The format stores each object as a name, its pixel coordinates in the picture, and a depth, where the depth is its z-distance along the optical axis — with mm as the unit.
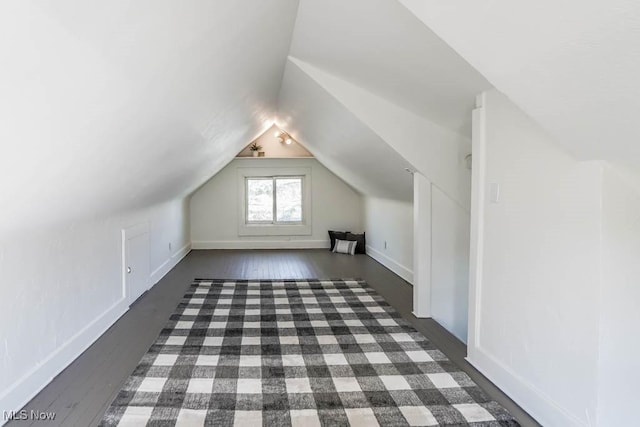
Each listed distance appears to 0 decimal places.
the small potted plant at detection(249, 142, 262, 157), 7086
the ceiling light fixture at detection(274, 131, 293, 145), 7046
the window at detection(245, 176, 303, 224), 7465
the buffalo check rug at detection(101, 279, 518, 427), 1924
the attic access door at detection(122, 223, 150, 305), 3525
